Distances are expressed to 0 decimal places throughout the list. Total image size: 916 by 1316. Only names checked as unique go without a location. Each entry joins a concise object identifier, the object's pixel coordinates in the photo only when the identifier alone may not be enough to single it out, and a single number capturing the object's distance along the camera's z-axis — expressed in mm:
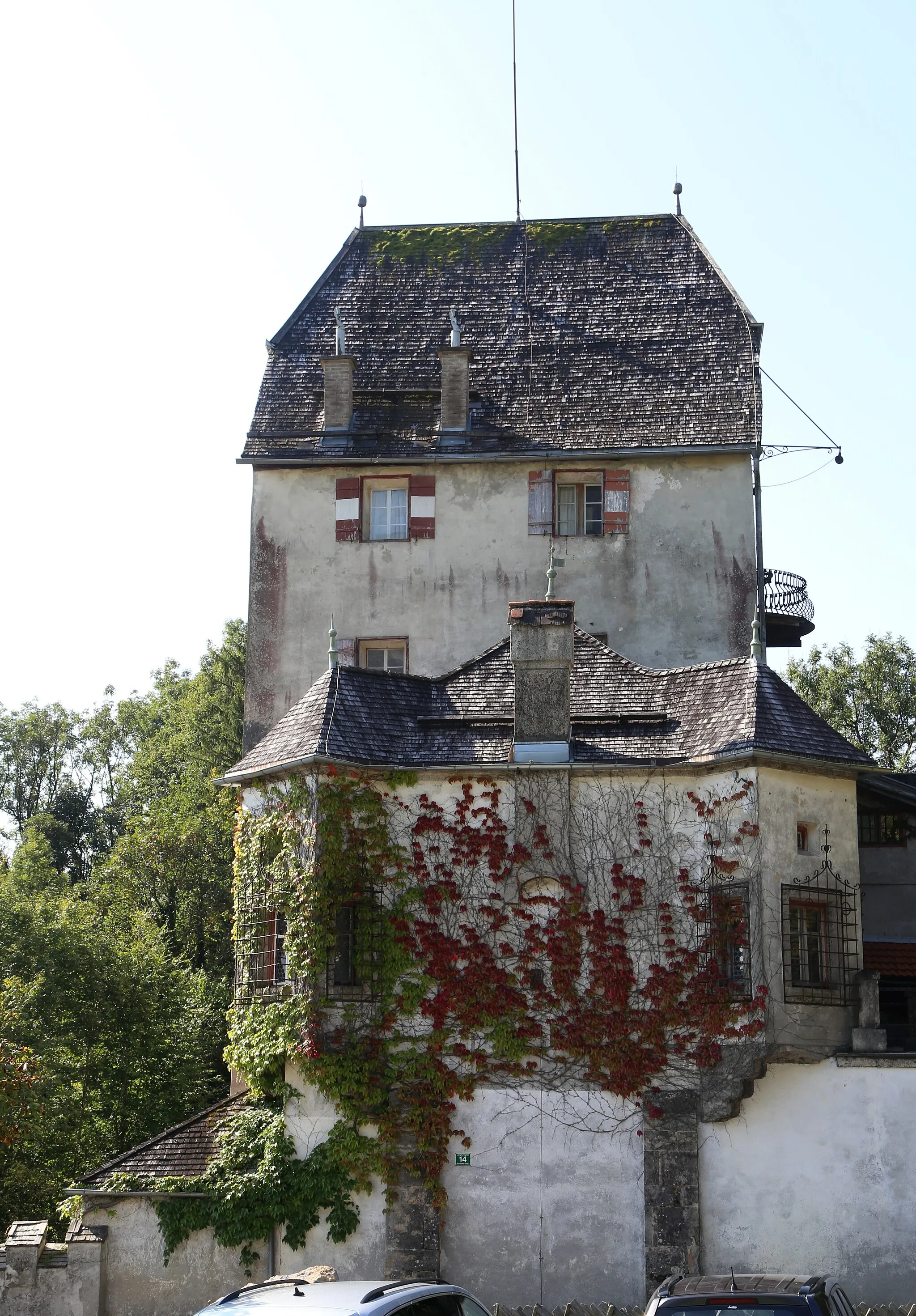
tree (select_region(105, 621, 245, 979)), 45531
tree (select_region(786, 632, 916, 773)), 53125
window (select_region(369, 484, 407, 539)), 30609
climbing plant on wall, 22516
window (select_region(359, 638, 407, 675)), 30172
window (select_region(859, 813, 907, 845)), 29531
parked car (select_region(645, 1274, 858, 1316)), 11805
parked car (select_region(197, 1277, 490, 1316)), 10328
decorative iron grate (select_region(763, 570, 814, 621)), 33062
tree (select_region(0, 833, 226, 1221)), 29547
